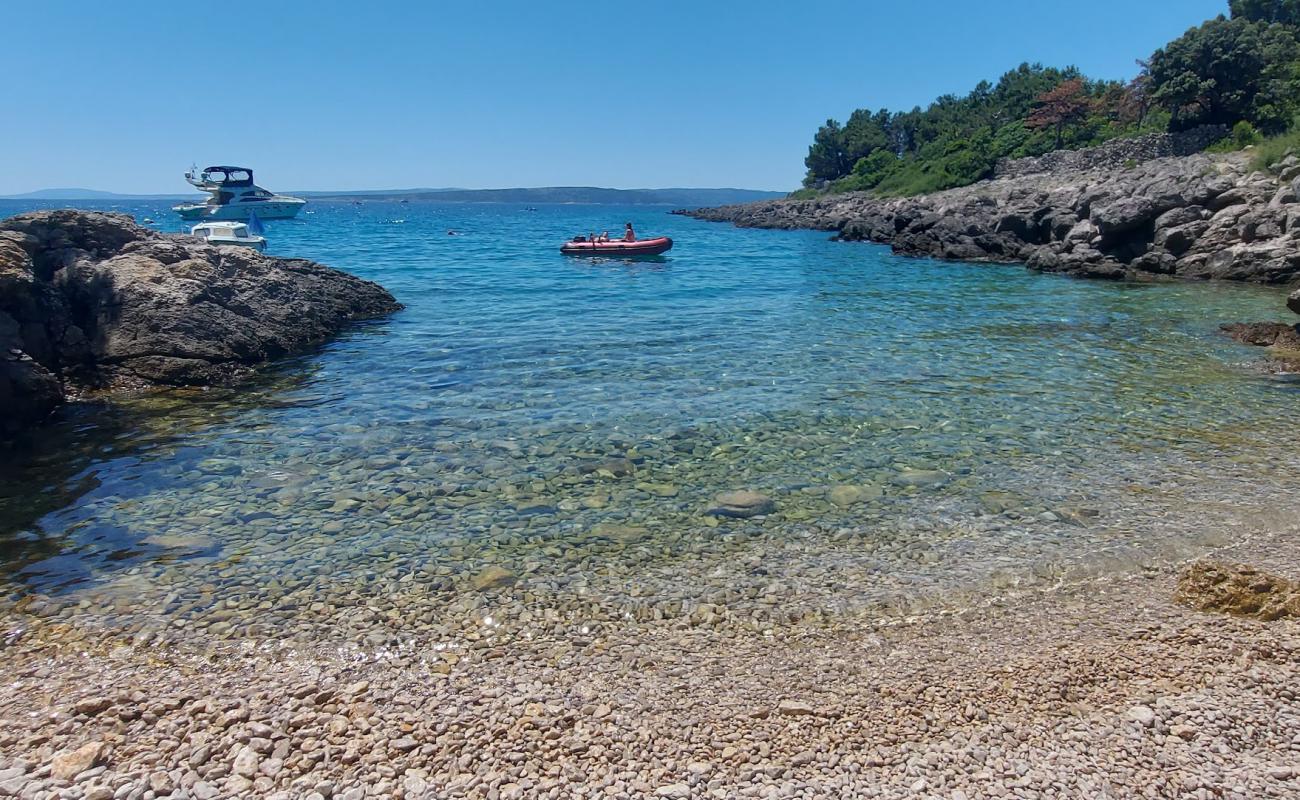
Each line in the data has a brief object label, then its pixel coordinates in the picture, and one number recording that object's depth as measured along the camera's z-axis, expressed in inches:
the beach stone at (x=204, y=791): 163.0
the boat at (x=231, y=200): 3100.4
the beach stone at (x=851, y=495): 325.4
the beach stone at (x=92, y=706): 190.1
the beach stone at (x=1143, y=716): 181.2
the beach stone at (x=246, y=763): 170.2
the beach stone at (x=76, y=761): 168.9
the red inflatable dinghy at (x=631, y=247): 1576.0
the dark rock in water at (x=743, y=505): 316.8
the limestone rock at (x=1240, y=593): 229.6
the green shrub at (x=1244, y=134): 1733.1
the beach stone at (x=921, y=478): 344.5
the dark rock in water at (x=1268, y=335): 607.2
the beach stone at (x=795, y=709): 189.3
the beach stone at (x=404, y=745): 177.0
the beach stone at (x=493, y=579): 257.6
